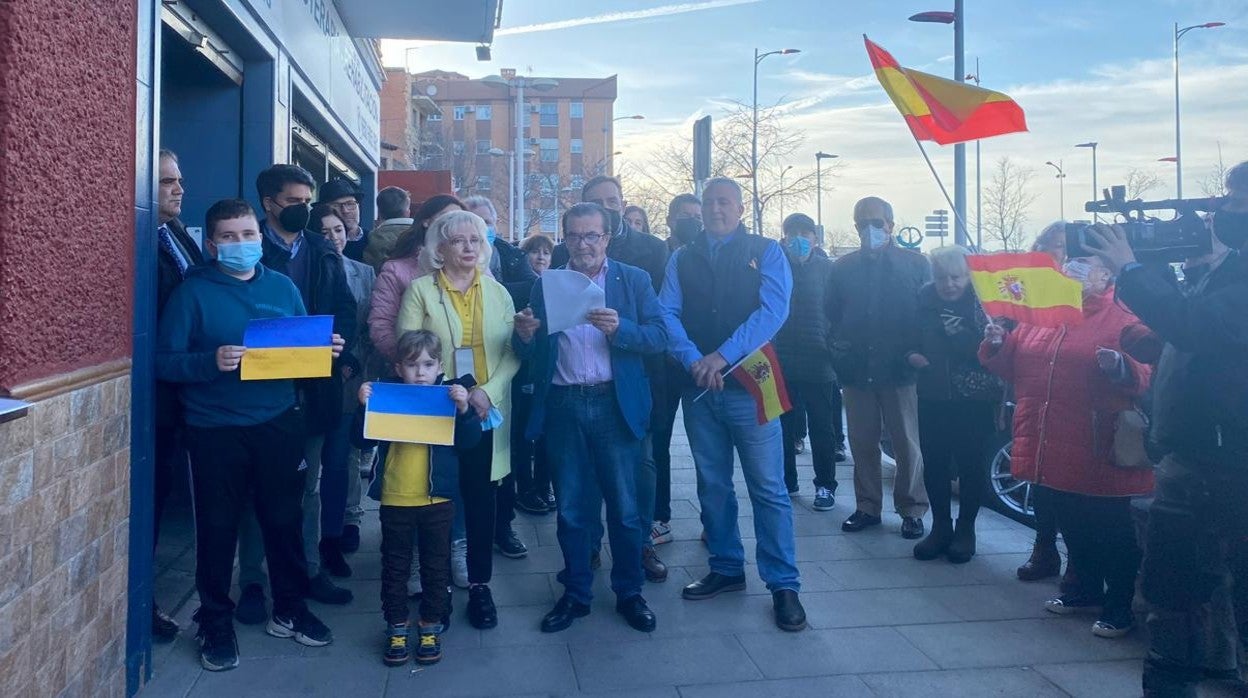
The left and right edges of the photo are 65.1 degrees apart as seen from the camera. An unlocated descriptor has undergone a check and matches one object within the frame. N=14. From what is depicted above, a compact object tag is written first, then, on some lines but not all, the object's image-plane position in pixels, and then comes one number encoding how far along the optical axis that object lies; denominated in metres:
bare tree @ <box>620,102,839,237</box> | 28.34
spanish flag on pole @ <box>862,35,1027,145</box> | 6.12
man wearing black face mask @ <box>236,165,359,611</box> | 4.77
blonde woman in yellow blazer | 4.46
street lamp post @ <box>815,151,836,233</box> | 32.33
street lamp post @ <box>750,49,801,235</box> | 27.64
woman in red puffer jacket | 4.62
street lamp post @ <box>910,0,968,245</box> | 11.99
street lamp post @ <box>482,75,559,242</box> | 21.58
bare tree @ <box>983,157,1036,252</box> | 39.38
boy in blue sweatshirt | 4.03
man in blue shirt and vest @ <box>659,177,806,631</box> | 4.78
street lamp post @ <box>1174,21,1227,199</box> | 34.63
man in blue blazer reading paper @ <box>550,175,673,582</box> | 5.88
